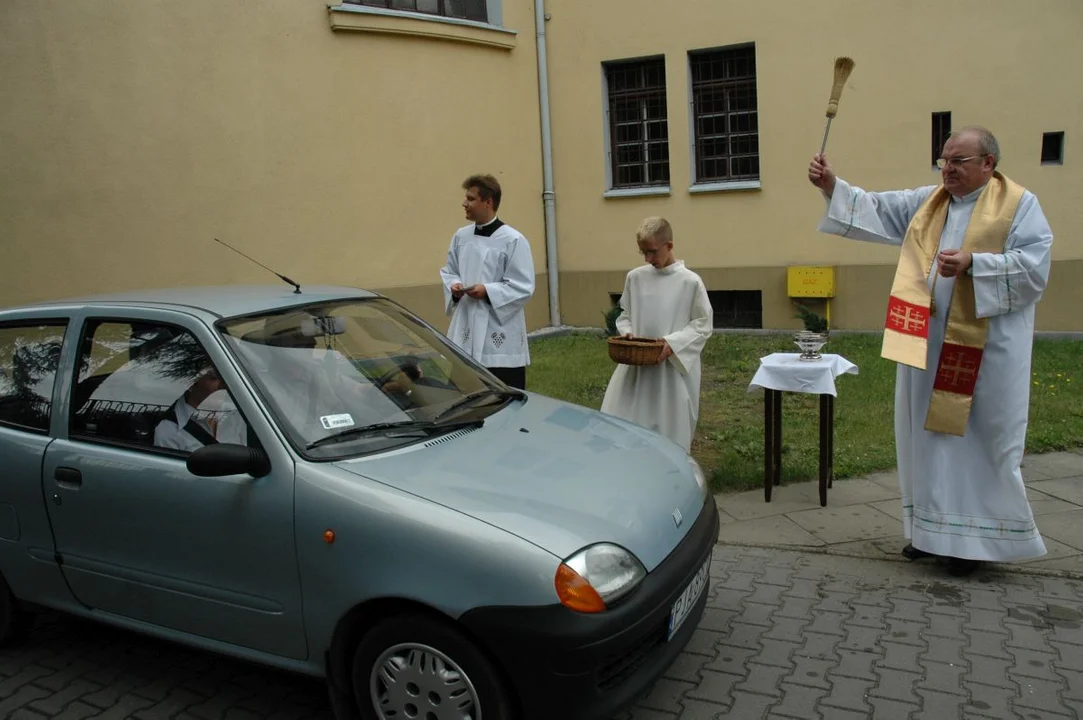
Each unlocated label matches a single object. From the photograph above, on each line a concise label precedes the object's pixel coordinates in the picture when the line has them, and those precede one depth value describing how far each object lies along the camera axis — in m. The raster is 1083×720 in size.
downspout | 13.16
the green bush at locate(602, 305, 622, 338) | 6.77
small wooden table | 5.49
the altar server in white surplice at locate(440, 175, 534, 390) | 6.10
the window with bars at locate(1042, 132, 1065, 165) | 10.79
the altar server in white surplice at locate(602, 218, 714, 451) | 5.77
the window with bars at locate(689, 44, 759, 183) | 12.50
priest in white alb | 4.38
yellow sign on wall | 11.97
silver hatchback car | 2.94
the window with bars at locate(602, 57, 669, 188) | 13.07
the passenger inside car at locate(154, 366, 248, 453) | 3.49
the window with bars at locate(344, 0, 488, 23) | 11.50
